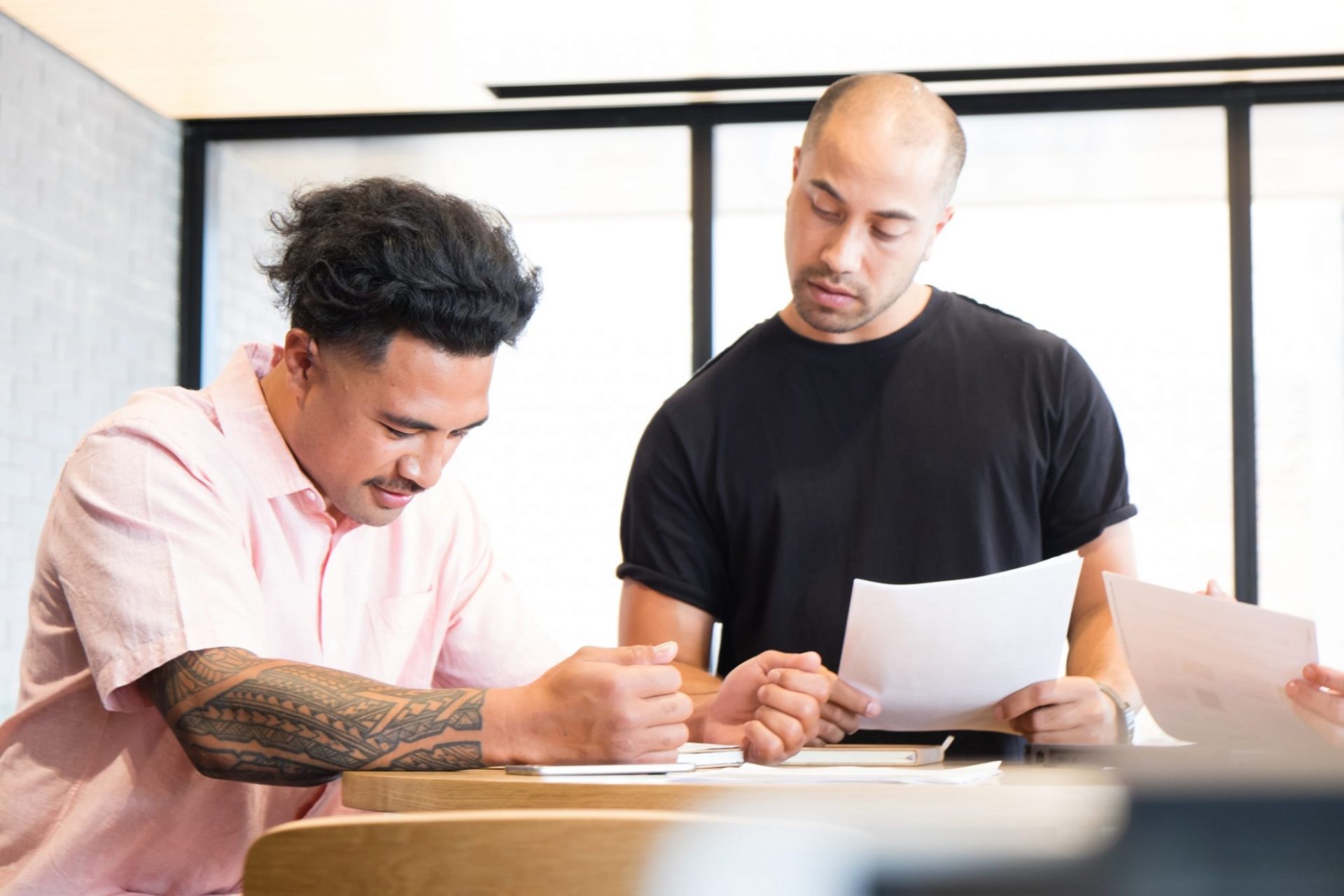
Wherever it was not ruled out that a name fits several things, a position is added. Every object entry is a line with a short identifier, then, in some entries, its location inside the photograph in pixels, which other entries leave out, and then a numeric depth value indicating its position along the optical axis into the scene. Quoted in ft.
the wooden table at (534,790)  3.40
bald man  6.31
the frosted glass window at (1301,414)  13.57
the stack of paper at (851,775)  3.62
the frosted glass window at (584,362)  14.58
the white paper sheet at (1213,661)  4.34
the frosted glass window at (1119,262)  13.73
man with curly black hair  4.25
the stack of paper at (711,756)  4.35
